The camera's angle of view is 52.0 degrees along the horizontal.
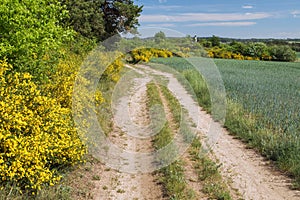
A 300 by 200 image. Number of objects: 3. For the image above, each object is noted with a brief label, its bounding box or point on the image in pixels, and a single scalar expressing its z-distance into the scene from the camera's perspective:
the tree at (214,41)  69.50
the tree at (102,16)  22.00
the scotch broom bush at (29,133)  4.45
